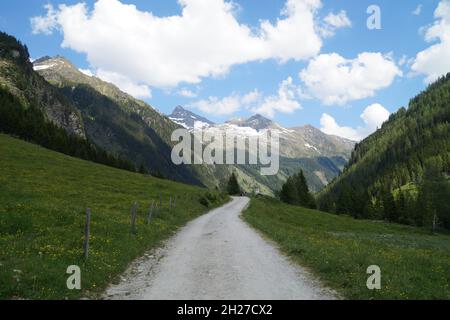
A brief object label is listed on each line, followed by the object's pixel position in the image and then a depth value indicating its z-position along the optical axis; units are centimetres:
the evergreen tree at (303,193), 13075
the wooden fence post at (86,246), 1702
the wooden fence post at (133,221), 2590
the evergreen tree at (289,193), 12631
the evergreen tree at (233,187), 14525
